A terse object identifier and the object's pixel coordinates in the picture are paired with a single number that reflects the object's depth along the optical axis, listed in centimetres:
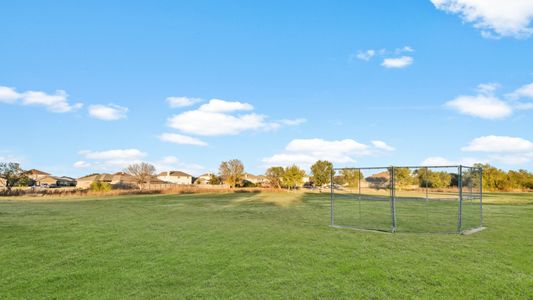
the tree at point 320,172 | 7019
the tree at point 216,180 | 8131
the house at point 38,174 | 9850
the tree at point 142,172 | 8250
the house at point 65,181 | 9698
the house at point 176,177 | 11769
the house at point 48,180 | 9638
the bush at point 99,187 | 4066
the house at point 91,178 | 9094
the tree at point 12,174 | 5119
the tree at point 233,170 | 7675
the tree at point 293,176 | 5625
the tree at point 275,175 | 6700
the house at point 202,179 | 11268
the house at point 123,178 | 8859
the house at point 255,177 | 11995
